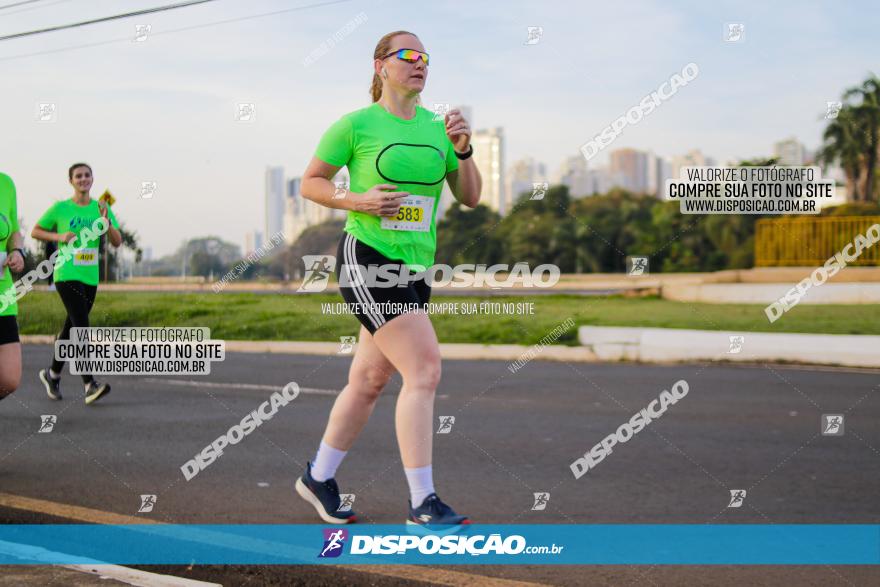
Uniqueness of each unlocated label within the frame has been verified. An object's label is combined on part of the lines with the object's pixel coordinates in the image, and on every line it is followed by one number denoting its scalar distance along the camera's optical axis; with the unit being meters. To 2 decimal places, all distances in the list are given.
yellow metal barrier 25.25
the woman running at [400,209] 4.27
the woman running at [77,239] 8.89
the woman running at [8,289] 5.60
